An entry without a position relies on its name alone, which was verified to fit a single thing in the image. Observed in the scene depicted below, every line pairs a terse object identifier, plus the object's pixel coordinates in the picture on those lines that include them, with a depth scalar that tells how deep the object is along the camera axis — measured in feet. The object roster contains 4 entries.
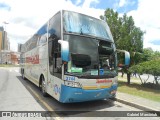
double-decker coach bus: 13.42
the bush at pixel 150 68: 24.31
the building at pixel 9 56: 216.05
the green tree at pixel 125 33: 29.49
